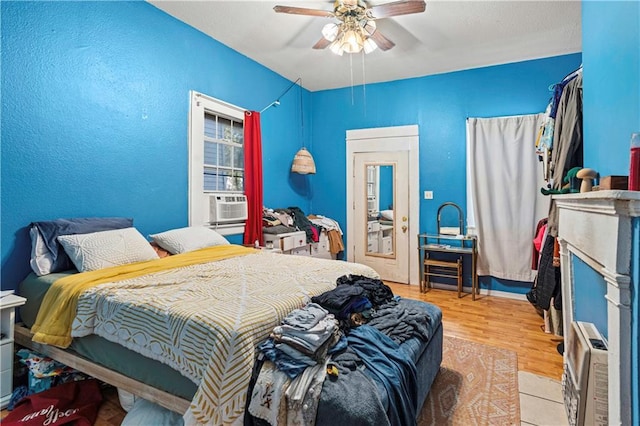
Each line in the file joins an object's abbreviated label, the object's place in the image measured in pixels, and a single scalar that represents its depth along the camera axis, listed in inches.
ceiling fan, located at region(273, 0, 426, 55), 96.0
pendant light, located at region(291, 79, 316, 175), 183.0
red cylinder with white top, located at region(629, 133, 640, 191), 44.1
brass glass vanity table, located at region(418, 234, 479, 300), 157.0
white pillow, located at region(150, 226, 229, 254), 111.8
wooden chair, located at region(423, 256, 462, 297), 158.4
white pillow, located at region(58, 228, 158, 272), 85.7
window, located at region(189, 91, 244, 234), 132.8
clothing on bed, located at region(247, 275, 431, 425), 48.8
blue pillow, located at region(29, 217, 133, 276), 84.7
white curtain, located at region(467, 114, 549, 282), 152.1
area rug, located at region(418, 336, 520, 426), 71.2
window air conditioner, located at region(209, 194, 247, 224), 138.7
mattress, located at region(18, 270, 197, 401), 59.7
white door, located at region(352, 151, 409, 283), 184.1
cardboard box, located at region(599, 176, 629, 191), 51.3
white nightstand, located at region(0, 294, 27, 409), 75.2
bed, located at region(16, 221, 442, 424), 52.9
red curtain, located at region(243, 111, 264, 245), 153.9
